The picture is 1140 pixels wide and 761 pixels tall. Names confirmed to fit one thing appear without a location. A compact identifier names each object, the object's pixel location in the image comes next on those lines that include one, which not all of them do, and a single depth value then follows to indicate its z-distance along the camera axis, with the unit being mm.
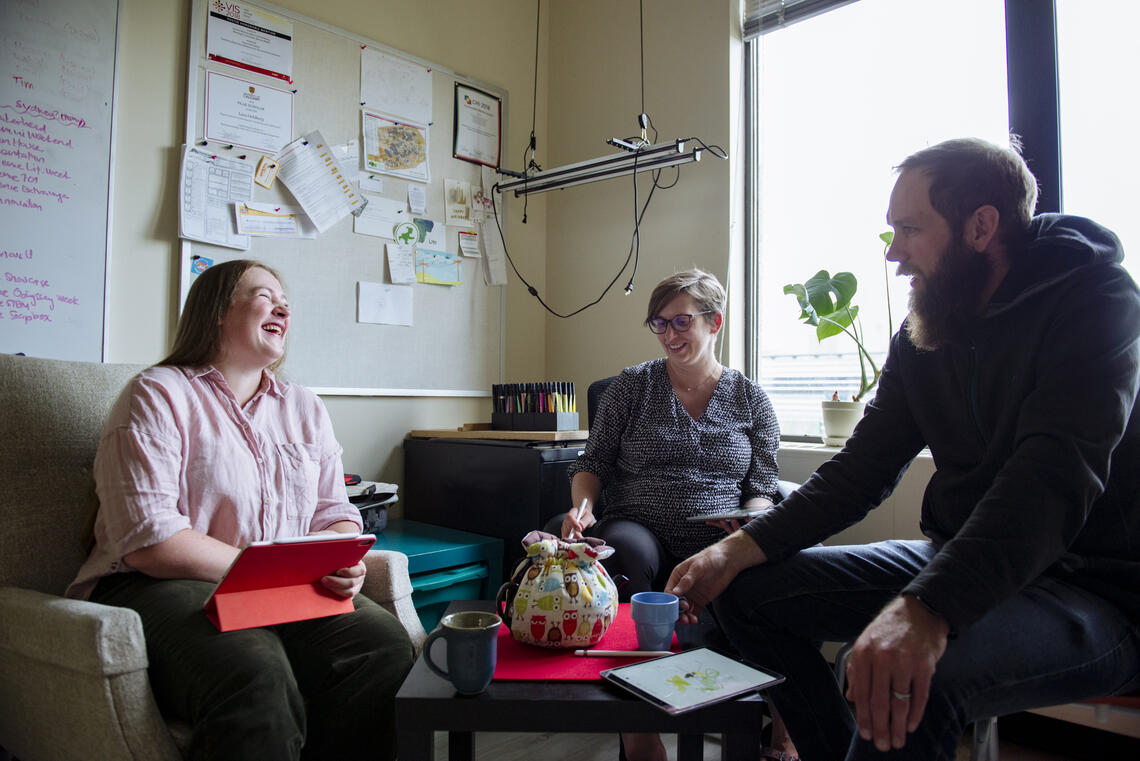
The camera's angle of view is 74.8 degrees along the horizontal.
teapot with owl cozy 1114
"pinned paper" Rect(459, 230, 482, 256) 2744
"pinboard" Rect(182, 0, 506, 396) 2227
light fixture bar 2318
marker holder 2314
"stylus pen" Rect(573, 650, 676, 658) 1102
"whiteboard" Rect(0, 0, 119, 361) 1760
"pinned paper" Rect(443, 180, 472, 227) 2697
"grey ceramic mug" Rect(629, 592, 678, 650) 1110
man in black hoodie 876
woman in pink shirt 1104
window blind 2469
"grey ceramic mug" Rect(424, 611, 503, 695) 939
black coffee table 934
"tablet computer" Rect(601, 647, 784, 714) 922
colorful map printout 2467
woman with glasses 1785
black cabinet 2139
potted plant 2166
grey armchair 1045
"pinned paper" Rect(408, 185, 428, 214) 2580
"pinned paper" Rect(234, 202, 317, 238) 2160
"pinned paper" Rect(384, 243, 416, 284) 2520
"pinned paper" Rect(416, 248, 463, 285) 2609
